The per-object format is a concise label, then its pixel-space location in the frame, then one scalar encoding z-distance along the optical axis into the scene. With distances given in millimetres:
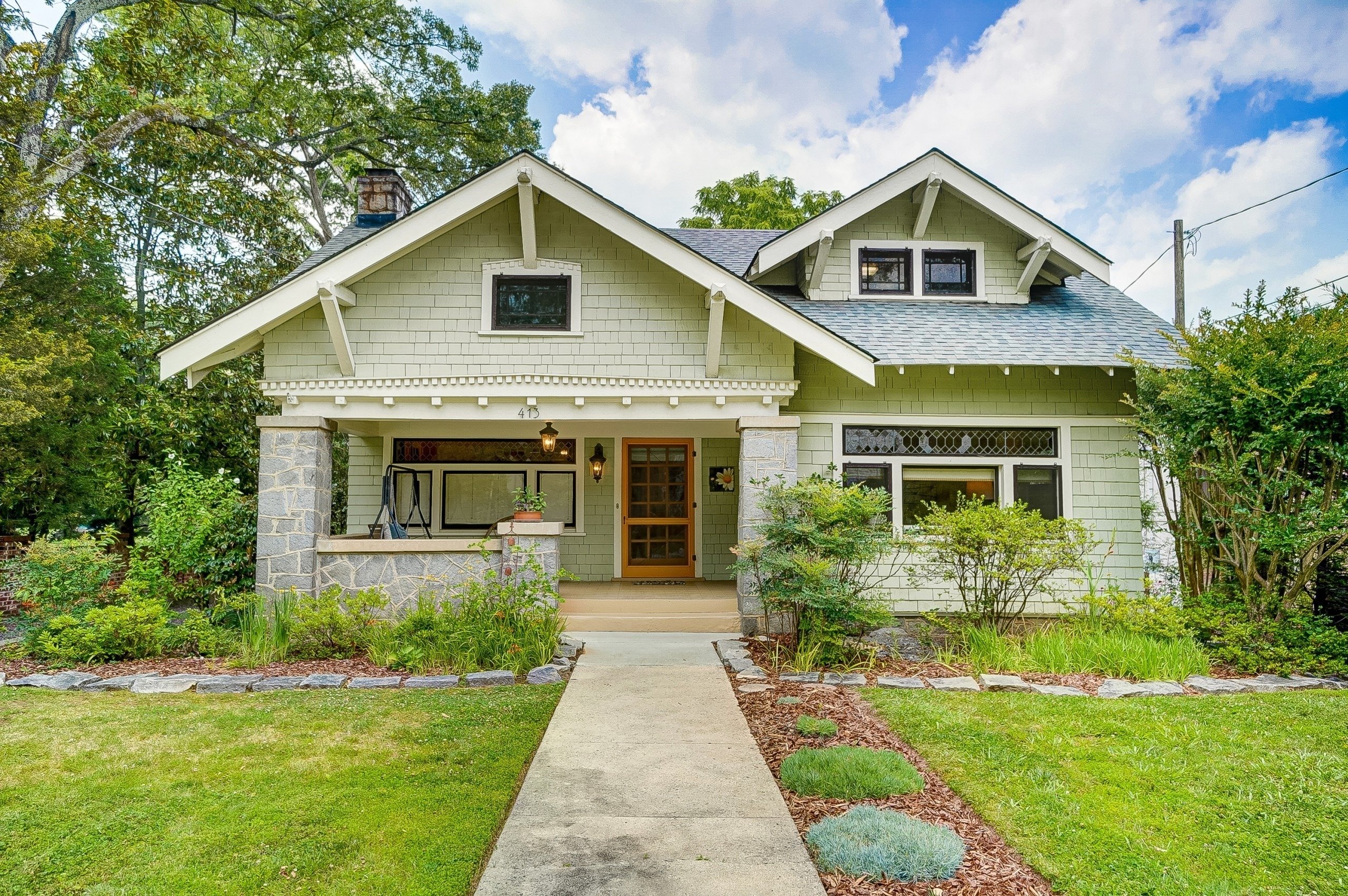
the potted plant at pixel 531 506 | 7496
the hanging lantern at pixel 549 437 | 8633
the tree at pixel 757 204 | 22156
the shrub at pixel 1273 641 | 6180
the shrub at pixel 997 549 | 6637
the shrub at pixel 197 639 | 6508
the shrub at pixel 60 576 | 6734
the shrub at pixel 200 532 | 7277
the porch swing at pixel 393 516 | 8445
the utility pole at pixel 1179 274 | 13625
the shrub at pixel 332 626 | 6520
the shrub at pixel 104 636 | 6223
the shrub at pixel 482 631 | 6105
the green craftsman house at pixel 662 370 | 7469
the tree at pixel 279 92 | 11664
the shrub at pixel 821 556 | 6305
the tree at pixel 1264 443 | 6238
